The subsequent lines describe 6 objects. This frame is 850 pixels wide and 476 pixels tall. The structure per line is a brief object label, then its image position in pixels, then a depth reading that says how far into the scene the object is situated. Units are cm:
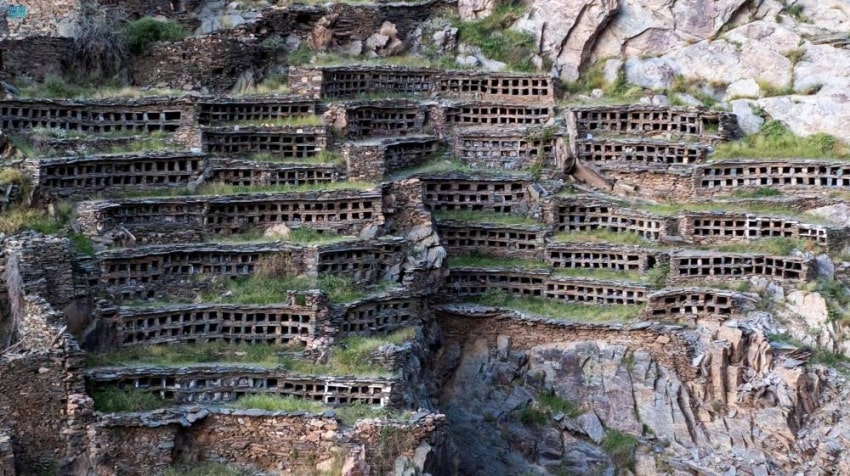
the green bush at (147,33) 5806
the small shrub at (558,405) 5070
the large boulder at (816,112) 5597
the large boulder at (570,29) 5931
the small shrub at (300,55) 5934
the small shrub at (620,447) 4950
